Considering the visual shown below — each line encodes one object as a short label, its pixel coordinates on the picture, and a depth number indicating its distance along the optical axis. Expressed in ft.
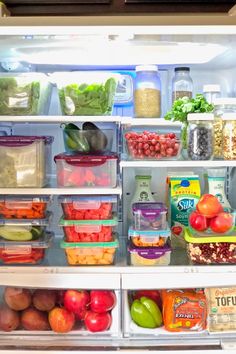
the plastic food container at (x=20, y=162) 4.80
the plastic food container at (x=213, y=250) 4.74
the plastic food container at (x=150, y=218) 4.86
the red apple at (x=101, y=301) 4.71
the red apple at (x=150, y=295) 5.05
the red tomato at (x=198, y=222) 4.72
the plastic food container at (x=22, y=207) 4.87
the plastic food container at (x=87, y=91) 4.80
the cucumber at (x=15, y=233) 4.90
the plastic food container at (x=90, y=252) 4.81
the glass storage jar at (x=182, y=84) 5.24
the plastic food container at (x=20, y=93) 4.81
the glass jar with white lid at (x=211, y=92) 5.19
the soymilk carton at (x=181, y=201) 5.32
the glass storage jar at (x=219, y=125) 5.08
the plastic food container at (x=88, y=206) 4.85
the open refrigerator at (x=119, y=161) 4.24
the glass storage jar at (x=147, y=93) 5.00
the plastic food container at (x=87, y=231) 4.84
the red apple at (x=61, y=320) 4.68
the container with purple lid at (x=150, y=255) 4.79
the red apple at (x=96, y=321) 4.69
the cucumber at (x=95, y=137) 4.91
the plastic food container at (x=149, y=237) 4.83
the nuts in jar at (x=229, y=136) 4.80
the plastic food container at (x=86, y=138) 4.90
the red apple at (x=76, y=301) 4.75
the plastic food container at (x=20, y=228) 4.86
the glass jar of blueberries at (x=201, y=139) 4.80
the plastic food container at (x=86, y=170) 4.83
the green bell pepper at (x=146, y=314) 4.78
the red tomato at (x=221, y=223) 4.68
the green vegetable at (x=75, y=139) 4.89
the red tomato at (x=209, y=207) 4.68
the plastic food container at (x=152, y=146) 4.82
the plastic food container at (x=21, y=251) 4.89
